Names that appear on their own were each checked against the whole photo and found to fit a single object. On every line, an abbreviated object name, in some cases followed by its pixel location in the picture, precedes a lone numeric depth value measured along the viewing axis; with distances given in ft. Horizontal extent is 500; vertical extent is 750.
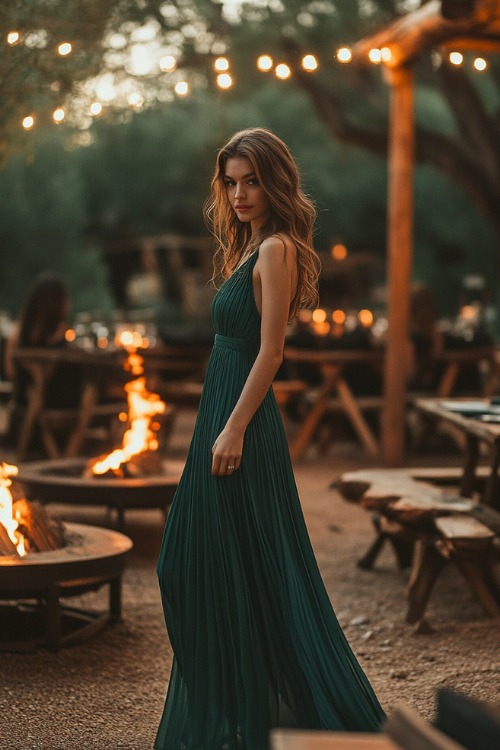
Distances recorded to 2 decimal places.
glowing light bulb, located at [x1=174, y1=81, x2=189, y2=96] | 37.31
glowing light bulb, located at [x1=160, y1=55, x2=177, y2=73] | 36.44
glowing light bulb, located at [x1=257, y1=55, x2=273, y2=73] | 39.16
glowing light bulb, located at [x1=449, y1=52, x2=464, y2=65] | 41.03
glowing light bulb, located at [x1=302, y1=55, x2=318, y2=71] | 39.65
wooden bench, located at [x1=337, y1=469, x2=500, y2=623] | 26.31
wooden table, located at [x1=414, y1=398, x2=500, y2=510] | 26.80
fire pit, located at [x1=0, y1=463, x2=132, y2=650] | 23.03
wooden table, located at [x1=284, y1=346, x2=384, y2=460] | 52.62
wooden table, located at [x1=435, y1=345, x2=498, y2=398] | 55.16
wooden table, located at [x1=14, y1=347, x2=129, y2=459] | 47.16
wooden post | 48.60
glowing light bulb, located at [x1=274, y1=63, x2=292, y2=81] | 39.61
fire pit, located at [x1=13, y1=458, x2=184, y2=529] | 32.96
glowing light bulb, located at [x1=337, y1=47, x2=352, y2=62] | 40.03
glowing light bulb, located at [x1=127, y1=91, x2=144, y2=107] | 32.16
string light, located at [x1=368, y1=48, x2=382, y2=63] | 45.85
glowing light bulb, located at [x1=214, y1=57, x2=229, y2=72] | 37.10
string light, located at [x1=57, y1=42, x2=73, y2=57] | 29.04
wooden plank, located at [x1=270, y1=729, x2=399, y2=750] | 9.40
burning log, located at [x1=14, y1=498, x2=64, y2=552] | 24.24
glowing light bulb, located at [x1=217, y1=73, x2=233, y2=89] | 37.31
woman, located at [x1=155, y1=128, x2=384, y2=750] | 17.05
